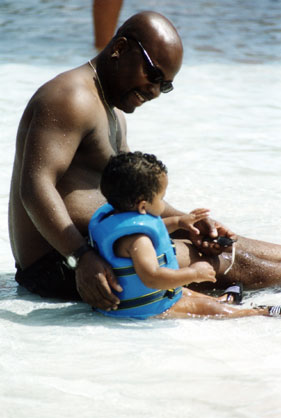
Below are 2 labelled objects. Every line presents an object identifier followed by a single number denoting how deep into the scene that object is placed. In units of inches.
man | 267.4
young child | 259.6
